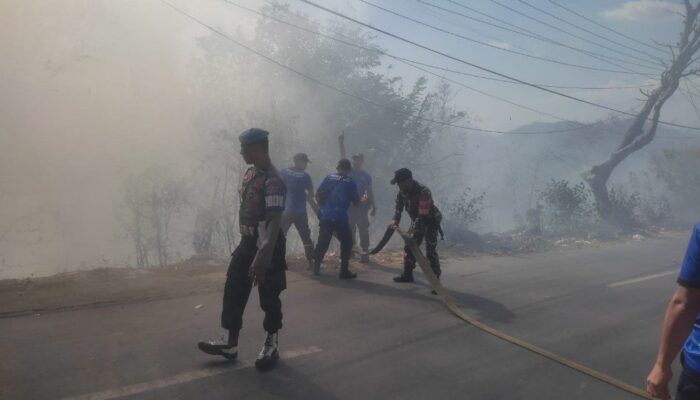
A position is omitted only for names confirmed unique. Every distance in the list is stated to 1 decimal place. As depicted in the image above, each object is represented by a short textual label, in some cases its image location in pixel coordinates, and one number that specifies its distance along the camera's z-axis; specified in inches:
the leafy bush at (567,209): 605.0
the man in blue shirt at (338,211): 267.9
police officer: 143.2
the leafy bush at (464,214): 544.4
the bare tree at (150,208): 543.5
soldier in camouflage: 245.0
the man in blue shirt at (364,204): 338.6
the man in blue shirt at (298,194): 286.5
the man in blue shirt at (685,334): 70.5
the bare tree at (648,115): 648.4
